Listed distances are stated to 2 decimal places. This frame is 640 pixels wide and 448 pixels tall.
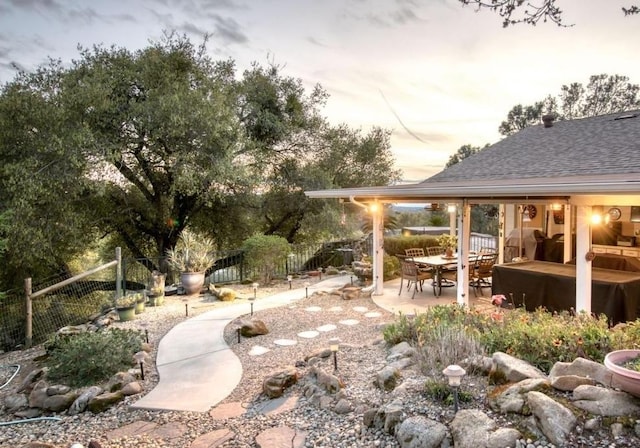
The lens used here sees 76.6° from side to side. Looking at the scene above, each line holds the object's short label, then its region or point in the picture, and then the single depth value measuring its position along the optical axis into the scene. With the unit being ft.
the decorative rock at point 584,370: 10.34
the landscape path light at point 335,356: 14.93
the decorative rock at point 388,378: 12.74
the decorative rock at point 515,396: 9.81
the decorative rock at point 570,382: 10.11
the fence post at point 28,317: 24.84
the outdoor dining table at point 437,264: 30.09
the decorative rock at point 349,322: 24.13
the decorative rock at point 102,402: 14.30
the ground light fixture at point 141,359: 16.92
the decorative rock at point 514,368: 11.23
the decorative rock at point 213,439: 11.17
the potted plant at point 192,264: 34.09
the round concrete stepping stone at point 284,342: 20.57
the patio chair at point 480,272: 30.09
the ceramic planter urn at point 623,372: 8.84
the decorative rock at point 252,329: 22.03
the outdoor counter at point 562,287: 20.80
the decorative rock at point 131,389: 15.34
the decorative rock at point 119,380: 15.58
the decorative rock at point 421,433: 9.50
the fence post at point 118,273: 30.09
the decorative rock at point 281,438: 10.72
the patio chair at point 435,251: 39.51
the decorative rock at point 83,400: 14.46
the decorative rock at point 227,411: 13.03
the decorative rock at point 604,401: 9.05
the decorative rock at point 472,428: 9.04
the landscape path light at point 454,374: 9.94
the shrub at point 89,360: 16.67
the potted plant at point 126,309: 26.50
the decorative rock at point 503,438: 8.80
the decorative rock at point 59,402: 14.74
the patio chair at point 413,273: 29.71
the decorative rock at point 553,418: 8.71
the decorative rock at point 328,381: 13.19
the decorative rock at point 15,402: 15.56
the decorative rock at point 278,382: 13.98
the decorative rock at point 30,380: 17.05
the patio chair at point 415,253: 38.14
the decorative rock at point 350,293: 30.82
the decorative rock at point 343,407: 12.00
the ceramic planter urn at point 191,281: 33.94
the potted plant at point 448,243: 32.22
